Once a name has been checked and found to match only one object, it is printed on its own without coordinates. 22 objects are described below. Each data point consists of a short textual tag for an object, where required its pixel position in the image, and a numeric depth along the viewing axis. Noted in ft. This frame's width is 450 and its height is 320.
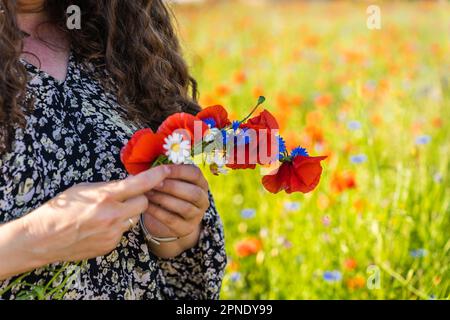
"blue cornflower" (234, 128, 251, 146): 5.44
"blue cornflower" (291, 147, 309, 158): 5.56
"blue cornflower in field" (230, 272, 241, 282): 7.71
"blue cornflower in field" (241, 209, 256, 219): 8.82
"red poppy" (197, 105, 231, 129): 5.49
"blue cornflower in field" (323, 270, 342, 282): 7.29
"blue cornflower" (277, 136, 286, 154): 5.53
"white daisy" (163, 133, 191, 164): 5.36
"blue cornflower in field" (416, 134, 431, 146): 8.82
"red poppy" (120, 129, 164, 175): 5.41
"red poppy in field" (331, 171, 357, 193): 8.00
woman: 5.38
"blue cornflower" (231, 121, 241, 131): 5.46
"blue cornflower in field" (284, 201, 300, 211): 8.44
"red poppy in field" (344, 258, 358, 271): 7.41
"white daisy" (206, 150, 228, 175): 5.46
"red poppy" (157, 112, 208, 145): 5.40
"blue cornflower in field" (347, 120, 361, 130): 9.53
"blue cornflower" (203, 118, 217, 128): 5.46
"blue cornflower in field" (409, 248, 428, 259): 7.46
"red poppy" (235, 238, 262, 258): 7.91
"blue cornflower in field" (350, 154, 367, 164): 8.49
